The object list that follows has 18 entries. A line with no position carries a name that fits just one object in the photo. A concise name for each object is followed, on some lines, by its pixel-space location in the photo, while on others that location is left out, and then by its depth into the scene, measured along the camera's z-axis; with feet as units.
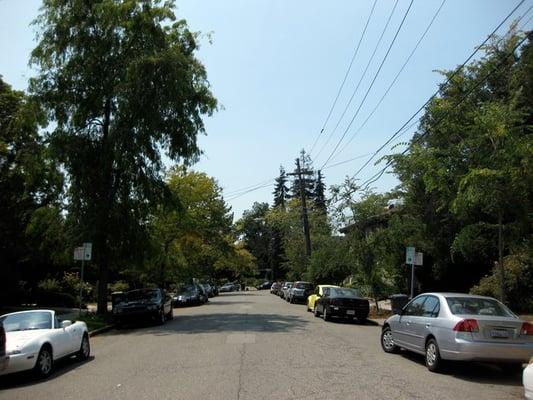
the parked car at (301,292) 144.36
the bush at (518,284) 74.95
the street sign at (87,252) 75.10
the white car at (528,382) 25.13
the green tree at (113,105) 84.53
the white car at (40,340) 36.60
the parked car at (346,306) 78.74
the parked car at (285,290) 164.86
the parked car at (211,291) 210.59
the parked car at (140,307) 77.05
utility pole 150.99
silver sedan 35.68
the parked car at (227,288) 316.40
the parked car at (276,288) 219.20
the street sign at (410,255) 71.56
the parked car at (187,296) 139.13
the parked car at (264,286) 391.04
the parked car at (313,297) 92.78
